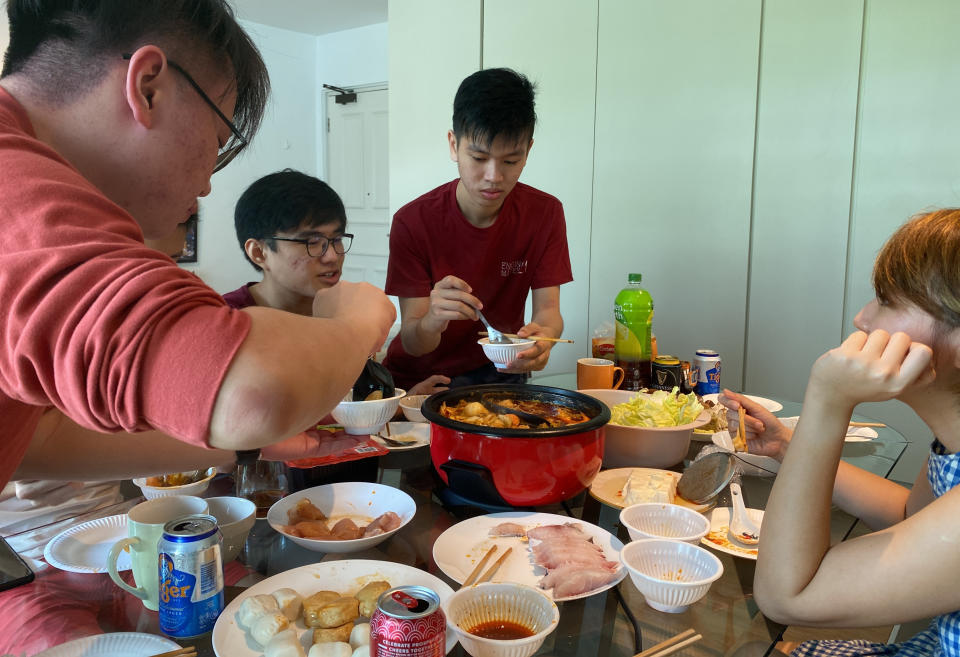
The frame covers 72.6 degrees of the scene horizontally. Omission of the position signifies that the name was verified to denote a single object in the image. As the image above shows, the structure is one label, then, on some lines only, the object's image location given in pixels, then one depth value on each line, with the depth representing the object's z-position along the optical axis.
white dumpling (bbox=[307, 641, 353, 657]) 0.85
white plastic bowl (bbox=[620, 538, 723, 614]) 0.96
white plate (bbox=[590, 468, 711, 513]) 1.36
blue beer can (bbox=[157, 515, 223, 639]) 0.90
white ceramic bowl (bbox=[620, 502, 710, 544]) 1.16
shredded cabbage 1.60
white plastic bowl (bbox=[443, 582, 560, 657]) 0.90
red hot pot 1.23
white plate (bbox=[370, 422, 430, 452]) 1.68
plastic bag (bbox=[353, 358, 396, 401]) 1.42
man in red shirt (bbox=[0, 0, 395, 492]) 0.60
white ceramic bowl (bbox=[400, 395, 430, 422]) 1.86
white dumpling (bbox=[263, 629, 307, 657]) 0.83
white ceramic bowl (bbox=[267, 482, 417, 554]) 1.27
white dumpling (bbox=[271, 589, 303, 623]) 0.93
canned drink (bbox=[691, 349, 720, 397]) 2.20
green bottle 2.17
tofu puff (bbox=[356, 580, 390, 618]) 0.94
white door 6.55
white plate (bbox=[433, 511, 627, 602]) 1.08
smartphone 1.00
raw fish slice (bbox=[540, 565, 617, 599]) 1.00
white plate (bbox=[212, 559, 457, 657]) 0.98
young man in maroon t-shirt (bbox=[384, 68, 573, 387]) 2.27
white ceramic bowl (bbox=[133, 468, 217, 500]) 1.27
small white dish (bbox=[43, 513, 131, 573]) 1.06
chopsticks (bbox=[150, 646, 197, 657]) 0.83
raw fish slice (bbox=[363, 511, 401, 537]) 1.17
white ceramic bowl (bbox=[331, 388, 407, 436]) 1.31
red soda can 0.77
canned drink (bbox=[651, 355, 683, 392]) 2.11
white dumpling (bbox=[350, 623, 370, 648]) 0.88
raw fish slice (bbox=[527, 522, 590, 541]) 1.16
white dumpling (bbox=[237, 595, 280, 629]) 0.90
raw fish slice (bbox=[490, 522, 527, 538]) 1.21
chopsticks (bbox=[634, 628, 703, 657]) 0.88
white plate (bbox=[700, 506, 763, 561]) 1.17
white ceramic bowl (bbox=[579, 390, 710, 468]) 1.51
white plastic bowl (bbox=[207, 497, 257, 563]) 1.09
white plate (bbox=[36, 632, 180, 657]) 0.85
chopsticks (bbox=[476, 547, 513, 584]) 1.04
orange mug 2.04
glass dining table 0.93
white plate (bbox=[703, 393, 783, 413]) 2.12
